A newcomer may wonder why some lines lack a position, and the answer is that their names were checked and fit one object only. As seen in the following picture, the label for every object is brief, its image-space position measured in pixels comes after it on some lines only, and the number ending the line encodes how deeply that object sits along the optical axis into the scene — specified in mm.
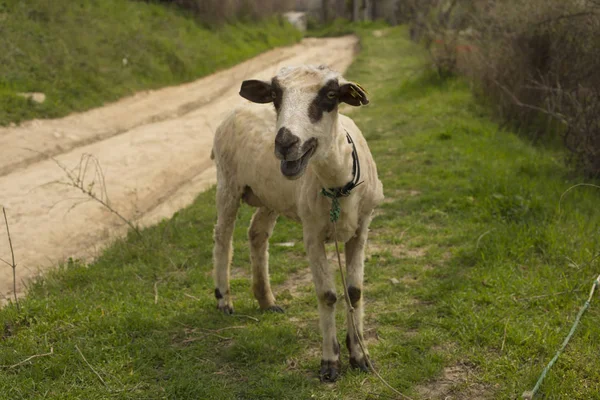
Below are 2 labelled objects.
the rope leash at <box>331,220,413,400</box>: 3848
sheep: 3410
